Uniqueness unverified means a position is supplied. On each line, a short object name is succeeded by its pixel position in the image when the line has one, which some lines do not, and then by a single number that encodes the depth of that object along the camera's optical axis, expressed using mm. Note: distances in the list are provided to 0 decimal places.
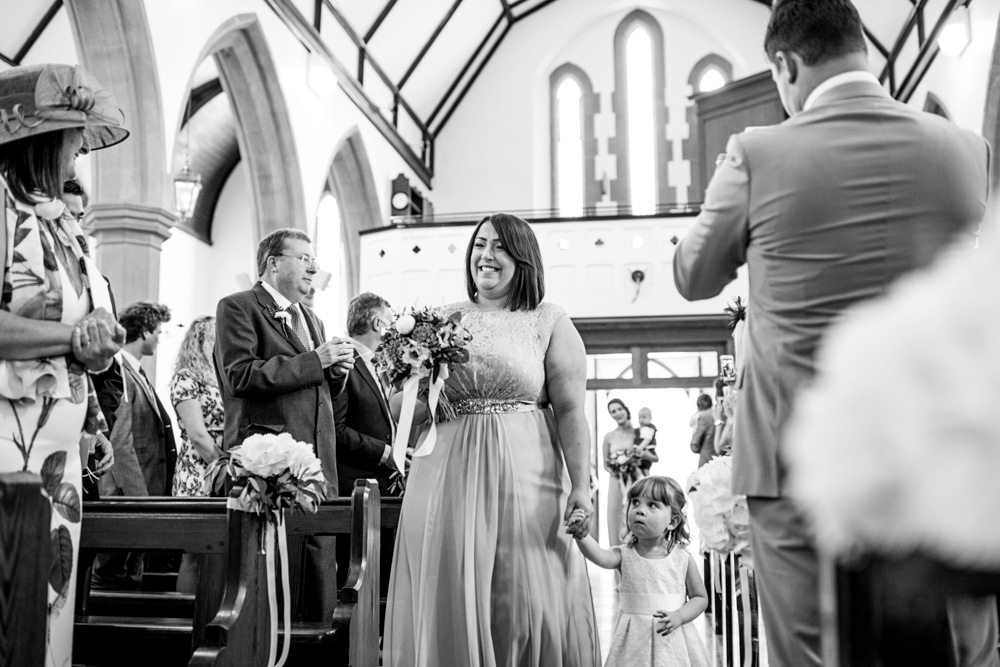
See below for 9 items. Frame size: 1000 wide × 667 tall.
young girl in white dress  3541
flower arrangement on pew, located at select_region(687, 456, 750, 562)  2559
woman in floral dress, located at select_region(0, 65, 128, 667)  2332
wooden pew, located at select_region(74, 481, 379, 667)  2693
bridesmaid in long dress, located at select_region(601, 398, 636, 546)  11680
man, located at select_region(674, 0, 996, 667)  1818
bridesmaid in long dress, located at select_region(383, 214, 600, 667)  3025
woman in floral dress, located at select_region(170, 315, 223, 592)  4863
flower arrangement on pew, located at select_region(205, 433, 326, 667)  2812
